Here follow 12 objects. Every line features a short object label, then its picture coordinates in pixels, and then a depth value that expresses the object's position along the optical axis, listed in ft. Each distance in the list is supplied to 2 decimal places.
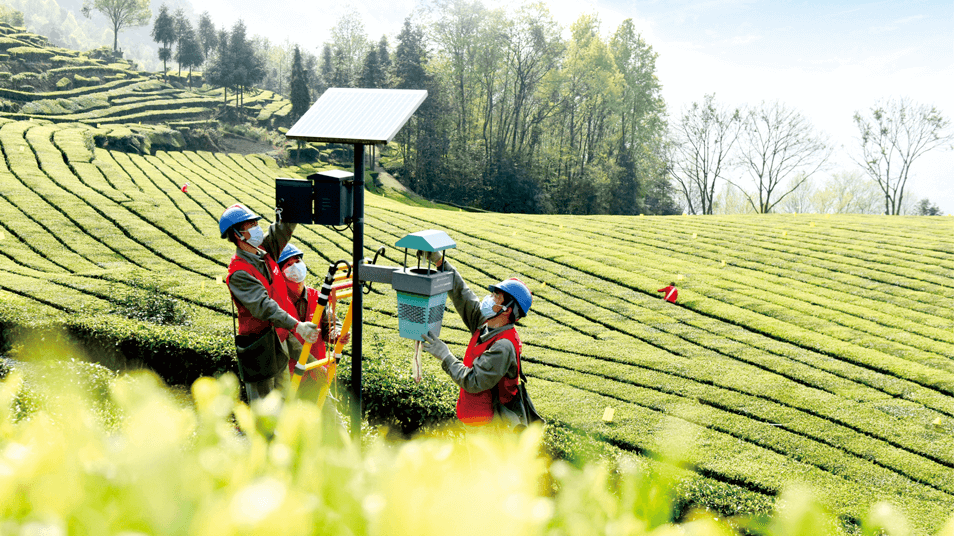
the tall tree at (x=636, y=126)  123.24
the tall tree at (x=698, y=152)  142.20
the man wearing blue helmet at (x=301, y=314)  15.19
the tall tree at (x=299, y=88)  151.33
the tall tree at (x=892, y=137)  124.36
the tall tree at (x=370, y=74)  138.00
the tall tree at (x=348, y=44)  186.19
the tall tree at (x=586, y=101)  115.55
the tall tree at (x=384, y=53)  150.59
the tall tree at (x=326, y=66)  200.19
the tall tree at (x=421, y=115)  123.54
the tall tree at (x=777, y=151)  135.44
